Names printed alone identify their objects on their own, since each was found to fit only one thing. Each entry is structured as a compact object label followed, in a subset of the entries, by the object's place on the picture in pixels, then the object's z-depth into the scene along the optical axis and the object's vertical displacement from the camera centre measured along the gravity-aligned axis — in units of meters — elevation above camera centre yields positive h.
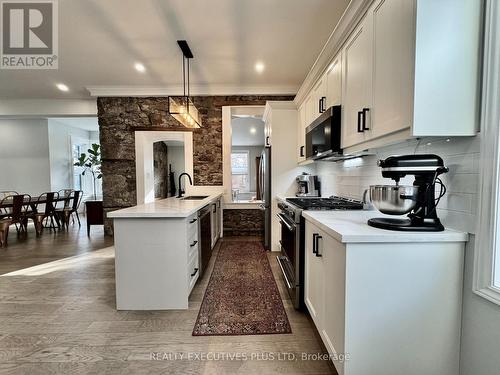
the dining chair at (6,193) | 5.64 -0.37
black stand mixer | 1.34 -0.09
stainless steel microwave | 2.24 +0.40
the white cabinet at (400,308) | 1.28 -0.67
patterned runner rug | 1.98 -1.17
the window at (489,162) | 1.16 +0.06
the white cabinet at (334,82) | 2.23 +0.88
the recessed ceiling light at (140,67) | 3.90 +1.72
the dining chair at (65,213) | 5.84 -0.84
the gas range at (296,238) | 2.11 -0.55
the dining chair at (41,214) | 5.22 -0.73
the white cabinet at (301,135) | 3.53 +0.61
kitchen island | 2.21 -0.73
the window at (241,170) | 9.45 +0.25
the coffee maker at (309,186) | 3.75 -0.14
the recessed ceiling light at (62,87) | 4.75 +1.73
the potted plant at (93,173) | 5.22 +0.13
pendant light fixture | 2.99 +0.85
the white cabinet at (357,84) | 1.71 +0.69
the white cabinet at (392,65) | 1.29 +0.62
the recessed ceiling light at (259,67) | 3.85 +1.72
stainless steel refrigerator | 3.97 -0.24
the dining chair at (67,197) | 6.00 -0.48
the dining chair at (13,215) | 4.36 -0.70
